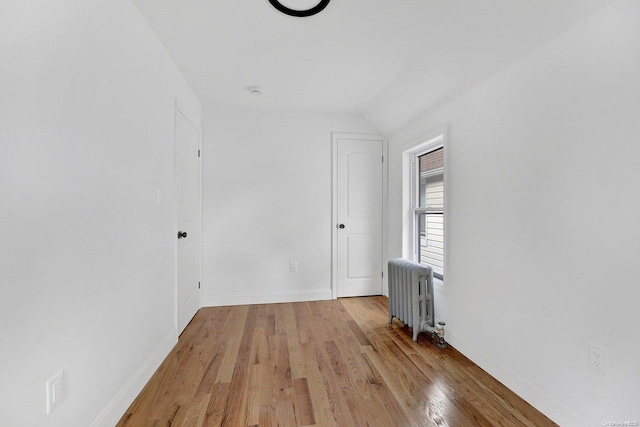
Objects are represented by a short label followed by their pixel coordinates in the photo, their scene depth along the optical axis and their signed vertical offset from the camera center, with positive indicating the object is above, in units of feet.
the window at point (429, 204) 9.01 +0.20
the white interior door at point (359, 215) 11.80 -0.22
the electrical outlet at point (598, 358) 4.18 -2.25
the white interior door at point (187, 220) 8.32 -0.35
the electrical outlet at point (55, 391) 3.44 -2.30
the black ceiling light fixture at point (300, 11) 5.45 +4.03
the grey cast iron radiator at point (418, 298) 7.90 -2.52
